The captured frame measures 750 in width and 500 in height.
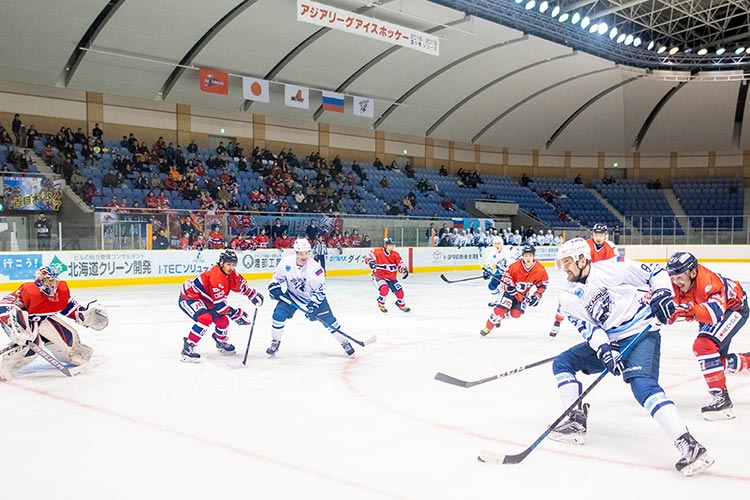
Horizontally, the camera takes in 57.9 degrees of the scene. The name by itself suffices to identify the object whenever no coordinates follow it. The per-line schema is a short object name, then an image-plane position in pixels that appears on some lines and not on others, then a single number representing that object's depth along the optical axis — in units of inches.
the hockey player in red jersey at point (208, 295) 261.0
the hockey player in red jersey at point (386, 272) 430.6
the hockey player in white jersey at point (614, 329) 140.5
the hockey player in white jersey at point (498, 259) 419.5
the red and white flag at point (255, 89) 845.8
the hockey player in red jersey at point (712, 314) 178.2
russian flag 931.3
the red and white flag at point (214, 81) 815.1
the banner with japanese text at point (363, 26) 616.7
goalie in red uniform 222.4
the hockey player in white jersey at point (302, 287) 265.1
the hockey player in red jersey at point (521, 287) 333.4
